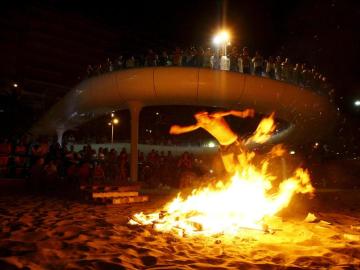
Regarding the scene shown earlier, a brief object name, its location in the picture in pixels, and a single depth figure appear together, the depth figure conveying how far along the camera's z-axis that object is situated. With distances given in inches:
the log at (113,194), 376.2
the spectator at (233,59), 565.5
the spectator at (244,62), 568.4
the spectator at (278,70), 590.2
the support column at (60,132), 871.1
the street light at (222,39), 555.8
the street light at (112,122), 923.7
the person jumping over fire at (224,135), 315.3
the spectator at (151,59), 549.6
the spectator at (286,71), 596.7
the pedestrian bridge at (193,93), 544.4
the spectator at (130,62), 559.6
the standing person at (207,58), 552.2
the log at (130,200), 377.4
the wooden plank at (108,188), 387.4
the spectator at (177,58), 547.5
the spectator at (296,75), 606.7
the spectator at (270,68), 583.5
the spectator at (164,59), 549.3
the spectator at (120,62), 568.5
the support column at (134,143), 590.2
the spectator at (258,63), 577.6
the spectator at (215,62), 555.7
